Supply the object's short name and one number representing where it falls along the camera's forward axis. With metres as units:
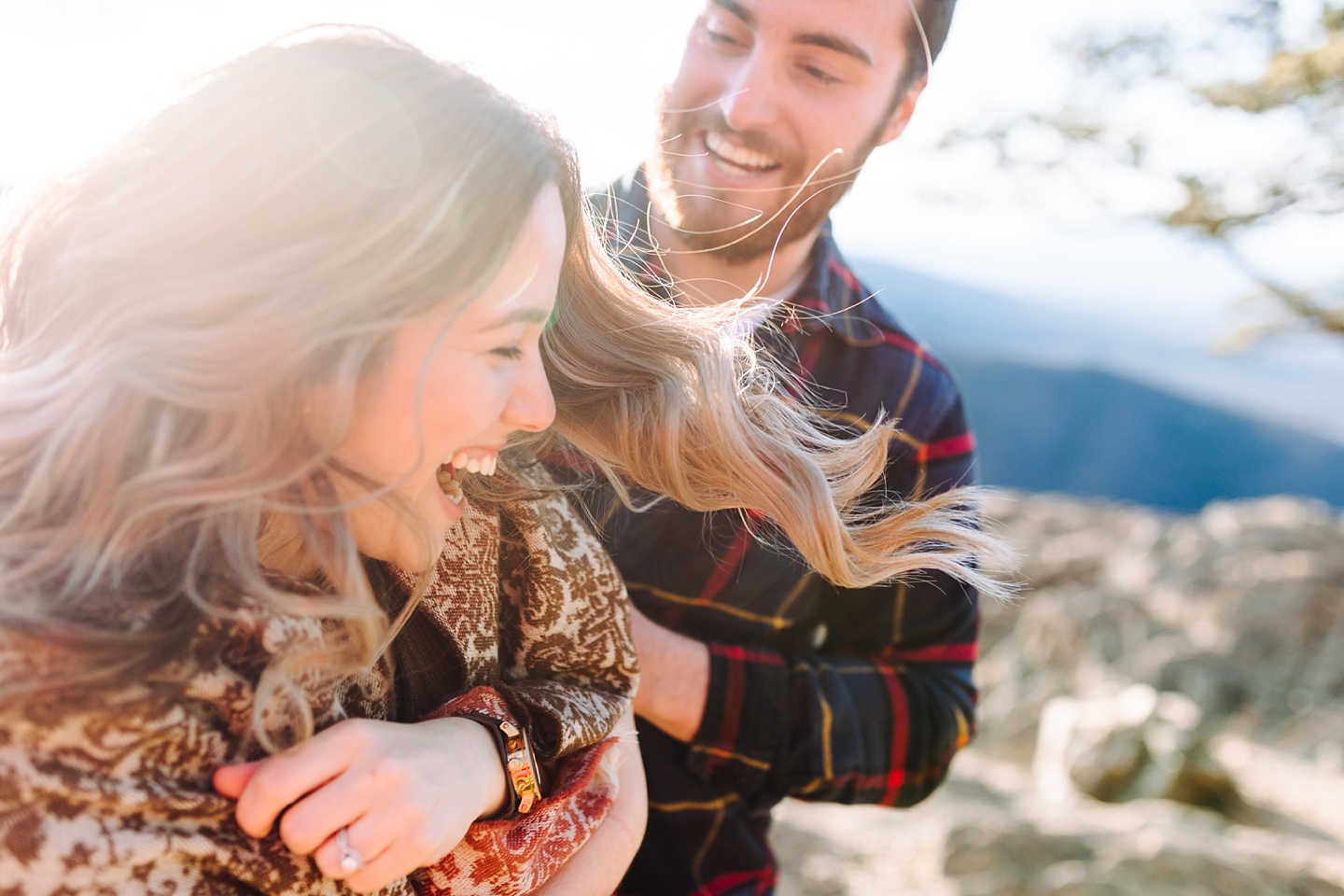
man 0.87
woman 0.52
